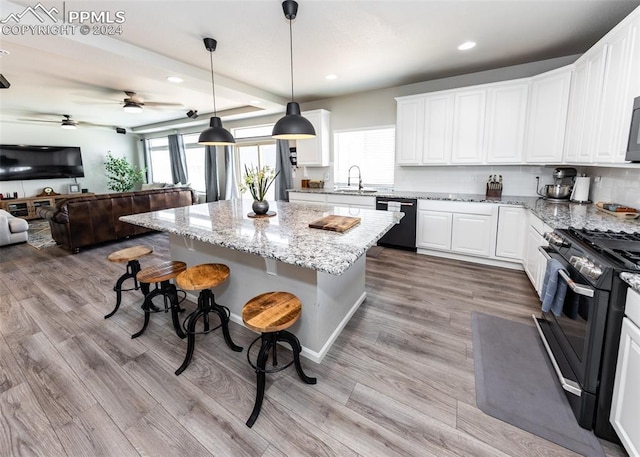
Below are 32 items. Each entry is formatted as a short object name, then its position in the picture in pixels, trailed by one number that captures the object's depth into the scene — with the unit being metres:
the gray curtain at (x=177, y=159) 8.20
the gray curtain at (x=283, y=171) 5.85
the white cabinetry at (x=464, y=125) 3.54
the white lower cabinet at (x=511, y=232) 3.38
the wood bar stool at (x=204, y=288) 1.92
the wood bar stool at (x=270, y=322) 1.52
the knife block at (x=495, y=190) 3.81
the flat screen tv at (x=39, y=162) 7.26
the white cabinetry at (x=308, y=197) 4.96
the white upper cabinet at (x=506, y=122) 3.46
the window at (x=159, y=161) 9.22
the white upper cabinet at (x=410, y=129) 4.13
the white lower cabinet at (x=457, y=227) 3.64
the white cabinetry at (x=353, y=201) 4.43
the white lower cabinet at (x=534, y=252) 2.56
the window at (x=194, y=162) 8.14
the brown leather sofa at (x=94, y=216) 4.41
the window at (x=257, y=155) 6.56
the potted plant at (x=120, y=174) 8.71
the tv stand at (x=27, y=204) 7.10
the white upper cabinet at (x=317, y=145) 5.09
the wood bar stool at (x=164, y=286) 2.19
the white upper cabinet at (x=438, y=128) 3.92
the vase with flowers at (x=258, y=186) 2.65
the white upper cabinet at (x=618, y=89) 1.97
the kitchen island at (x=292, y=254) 1.63
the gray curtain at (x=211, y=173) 7.31
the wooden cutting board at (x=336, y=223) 2.01
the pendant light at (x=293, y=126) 2.45
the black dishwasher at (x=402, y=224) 4.12
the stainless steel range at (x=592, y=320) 1.32
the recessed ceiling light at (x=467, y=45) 3.02
